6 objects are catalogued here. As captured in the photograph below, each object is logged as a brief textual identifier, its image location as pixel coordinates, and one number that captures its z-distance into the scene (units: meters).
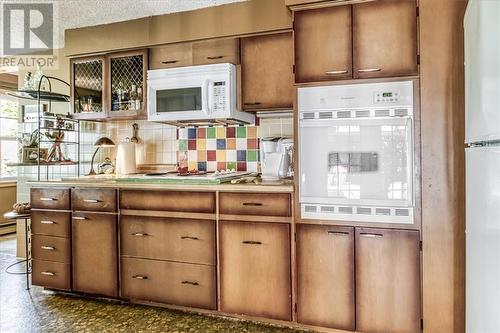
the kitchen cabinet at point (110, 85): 3.13
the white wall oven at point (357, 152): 2.08
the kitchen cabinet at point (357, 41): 2.08
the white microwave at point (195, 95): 2.70
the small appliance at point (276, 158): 2.70
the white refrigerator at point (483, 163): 1.08
